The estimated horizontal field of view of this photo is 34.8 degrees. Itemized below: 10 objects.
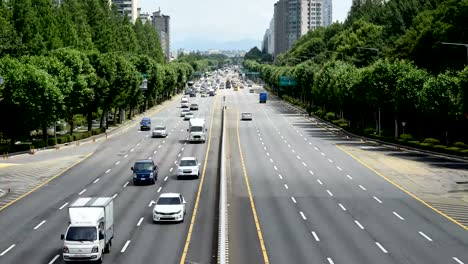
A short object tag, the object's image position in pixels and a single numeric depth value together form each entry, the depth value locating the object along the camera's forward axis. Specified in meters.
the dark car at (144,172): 63.84
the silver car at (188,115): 139.52
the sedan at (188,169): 67.00
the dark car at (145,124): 122.14
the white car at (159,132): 107.94
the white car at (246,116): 139.65
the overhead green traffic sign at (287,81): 193.12
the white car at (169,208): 46.88
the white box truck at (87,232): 35.53
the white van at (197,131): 99.44
